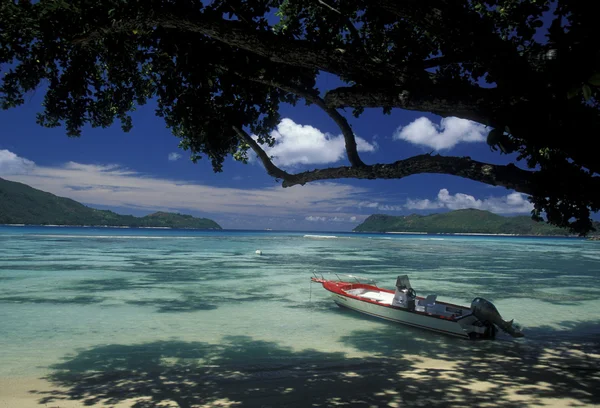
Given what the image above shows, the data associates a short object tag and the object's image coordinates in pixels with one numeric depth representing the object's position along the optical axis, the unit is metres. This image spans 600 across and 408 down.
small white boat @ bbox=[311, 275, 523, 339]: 10.12
